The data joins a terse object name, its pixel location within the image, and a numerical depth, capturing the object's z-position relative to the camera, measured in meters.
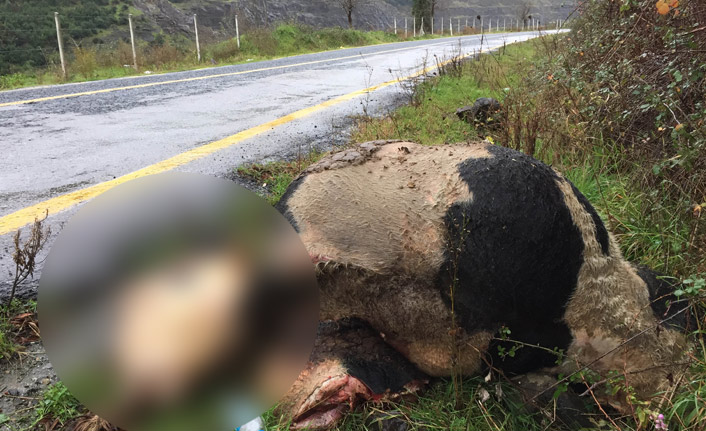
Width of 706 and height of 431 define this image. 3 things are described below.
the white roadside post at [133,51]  13.41
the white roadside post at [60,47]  11.32
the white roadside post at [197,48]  15.40
